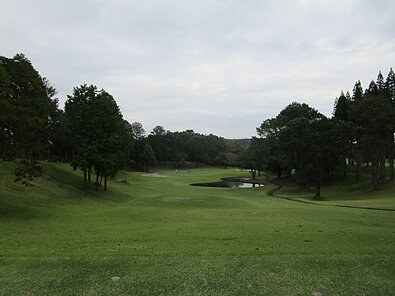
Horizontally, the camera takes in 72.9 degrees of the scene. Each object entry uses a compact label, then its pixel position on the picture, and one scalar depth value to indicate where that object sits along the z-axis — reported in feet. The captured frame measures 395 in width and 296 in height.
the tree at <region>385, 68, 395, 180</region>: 152.56
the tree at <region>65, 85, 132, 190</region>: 113.89
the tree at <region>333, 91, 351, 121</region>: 201.22
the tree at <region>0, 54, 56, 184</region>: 59.93
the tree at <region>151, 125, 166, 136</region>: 483.72
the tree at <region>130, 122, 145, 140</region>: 381.40
